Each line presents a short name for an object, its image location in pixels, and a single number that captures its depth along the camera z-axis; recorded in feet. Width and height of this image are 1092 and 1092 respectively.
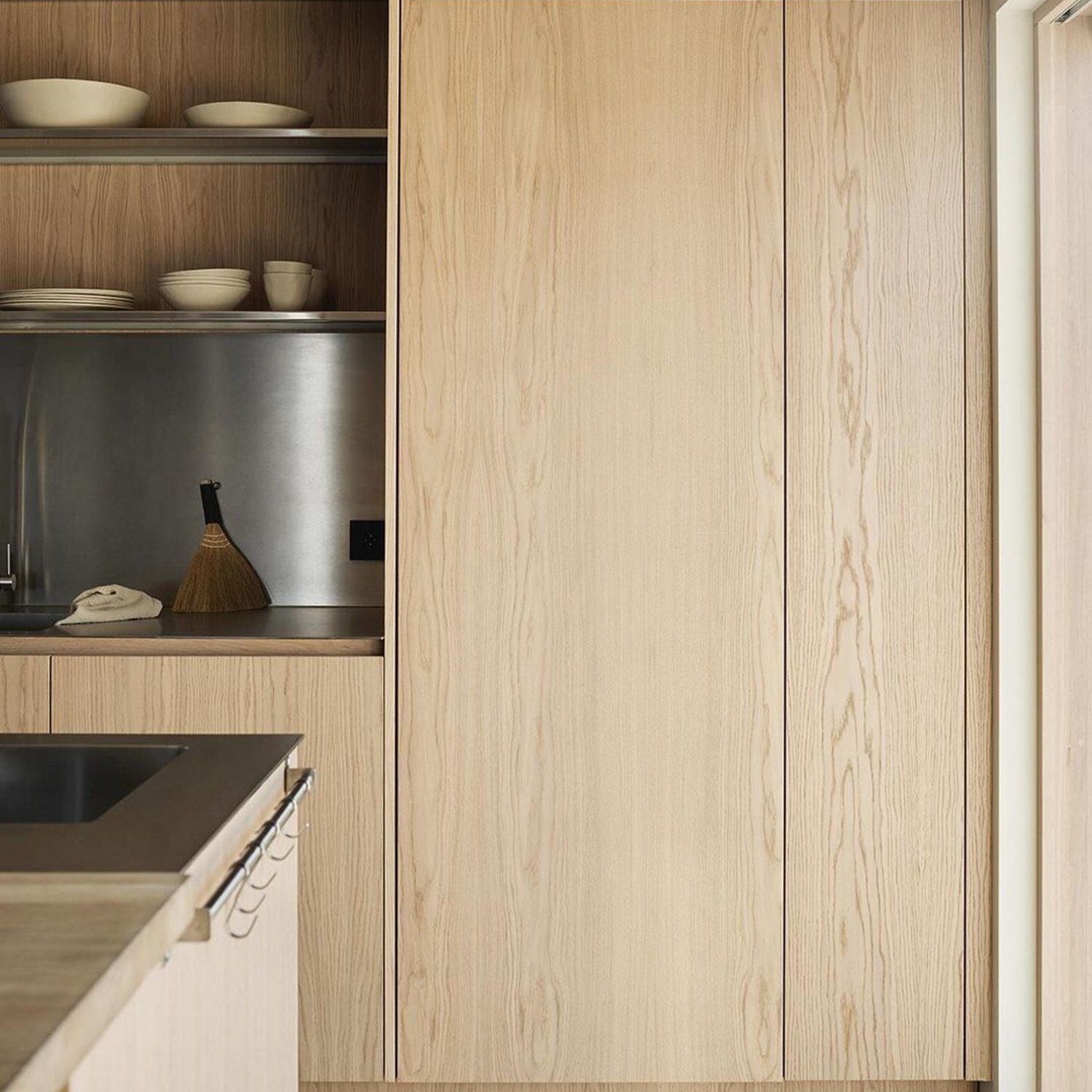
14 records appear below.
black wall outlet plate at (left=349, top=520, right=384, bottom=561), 9.16
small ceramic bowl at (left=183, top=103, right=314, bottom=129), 8.04
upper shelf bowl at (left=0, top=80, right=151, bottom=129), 7.95
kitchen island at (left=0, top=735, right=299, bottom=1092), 2.51
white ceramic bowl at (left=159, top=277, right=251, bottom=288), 8.14
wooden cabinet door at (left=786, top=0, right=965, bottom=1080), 7.29
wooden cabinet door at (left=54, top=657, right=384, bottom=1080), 7.30
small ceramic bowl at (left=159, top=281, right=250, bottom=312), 8.13
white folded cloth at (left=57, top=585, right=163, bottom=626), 7.85
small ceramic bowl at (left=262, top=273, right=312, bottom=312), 8.19
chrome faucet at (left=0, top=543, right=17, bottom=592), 8.70
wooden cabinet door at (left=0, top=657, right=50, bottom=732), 7.26
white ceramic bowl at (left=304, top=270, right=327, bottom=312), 8.40
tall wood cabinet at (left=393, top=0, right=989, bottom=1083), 7.29
